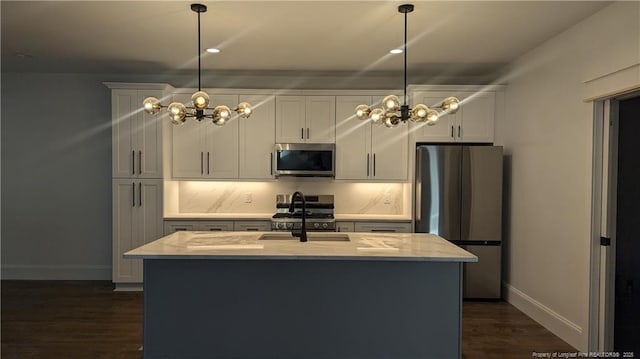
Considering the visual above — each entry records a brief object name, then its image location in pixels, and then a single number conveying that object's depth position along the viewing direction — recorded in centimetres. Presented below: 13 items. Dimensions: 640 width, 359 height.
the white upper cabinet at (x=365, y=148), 507
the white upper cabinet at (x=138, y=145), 487
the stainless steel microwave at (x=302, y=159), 500
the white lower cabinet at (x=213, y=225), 488
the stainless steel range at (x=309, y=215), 488
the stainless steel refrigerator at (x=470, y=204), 453
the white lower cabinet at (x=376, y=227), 492
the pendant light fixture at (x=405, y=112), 299
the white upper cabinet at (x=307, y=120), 509
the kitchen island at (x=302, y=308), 287
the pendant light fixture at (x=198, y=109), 297
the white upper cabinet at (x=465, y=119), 487
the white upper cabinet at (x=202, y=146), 507
